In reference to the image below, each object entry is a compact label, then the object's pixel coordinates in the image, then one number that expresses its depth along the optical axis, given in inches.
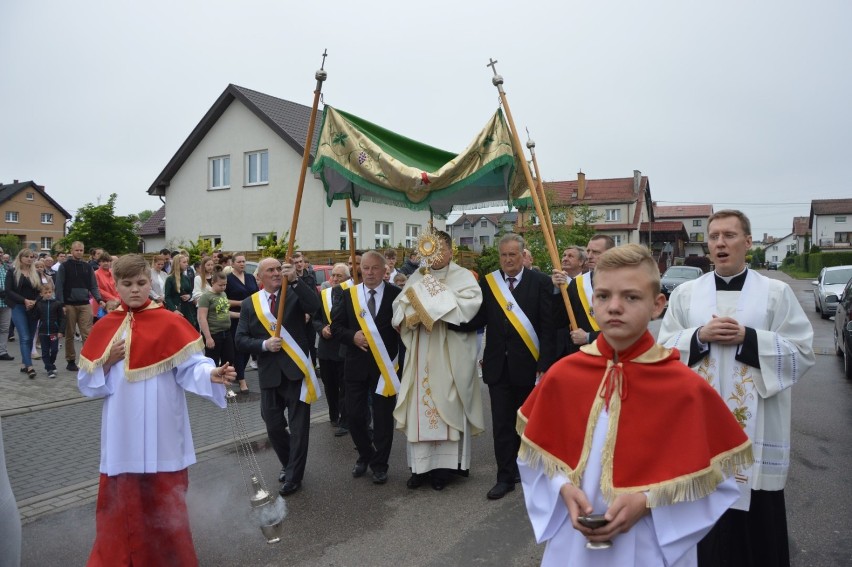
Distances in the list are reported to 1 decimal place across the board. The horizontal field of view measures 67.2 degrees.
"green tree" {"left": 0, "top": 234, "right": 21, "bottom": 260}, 1778.3
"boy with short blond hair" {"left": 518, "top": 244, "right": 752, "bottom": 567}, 84.5
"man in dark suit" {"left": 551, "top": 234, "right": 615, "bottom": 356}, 214.5
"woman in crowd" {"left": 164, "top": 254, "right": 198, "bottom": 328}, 398.9
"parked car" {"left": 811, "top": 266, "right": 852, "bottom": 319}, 736.9
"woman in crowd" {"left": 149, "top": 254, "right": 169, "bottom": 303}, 454.5
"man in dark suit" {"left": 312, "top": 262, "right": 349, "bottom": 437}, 289.9
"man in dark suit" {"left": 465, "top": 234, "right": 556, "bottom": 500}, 212.8
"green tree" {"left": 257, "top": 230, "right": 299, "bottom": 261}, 666.2
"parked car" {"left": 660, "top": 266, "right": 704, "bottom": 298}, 952.3
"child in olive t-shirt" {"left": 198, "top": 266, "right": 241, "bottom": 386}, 356.5
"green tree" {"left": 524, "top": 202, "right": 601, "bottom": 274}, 826.2
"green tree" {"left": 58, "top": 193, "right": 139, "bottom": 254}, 993.5
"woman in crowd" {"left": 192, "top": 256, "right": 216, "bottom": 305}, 380.2
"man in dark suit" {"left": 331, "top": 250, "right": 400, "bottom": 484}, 228.7
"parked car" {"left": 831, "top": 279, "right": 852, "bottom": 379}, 387.1
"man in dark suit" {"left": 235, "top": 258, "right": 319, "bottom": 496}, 214.5
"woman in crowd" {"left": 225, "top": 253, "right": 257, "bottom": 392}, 387.5
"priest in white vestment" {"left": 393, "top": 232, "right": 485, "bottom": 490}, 216.1
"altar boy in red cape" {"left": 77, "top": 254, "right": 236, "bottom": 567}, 143.2
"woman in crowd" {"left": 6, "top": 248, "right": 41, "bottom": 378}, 395.5
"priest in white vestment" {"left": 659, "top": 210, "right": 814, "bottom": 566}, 124.6
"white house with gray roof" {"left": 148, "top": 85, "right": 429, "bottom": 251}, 984.9
